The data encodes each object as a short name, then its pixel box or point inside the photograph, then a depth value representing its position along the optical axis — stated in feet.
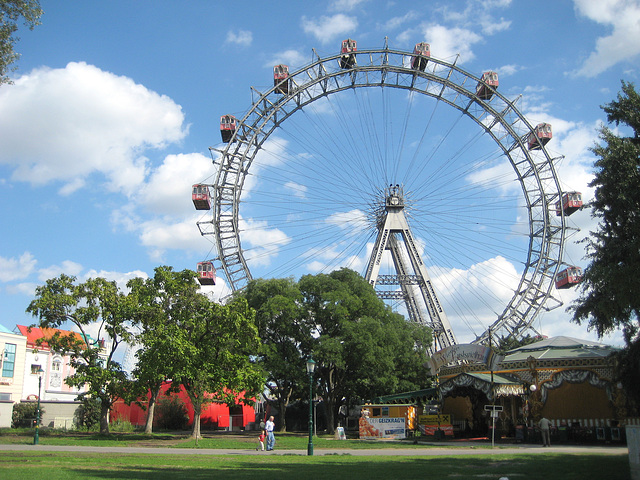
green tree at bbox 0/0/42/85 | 50.21
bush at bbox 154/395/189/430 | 155.12
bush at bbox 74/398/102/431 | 138.00
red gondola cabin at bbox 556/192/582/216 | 157.79
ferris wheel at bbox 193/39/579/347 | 153.38
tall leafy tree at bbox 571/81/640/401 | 52.65
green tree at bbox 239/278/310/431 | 128.47
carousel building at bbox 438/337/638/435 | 91.09
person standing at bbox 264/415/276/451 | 76.43
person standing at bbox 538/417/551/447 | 78.84
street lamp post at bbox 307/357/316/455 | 71.78
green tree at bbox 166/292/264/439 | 98.73
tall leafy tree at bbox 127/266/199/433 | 100.01
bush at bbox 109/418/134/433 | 133.60
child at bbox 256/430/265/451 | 76.20
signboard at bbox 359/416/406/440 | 100.91
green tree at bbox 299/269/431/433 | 124.98
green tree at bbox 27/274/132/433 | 106.52
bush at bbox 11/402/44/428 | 140.05
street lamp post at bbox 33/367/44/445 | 82.42
